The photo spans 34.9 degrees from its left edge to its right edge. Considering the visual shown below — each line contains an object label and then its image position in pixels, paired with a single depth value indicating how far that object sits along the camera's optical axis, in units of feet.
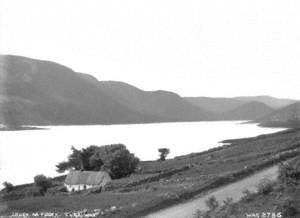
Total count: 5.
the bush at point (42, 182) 227.81
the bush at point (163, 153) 331.43
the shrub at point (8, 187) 240.14
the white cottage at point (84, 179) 216.13
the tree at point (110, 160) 239.09
